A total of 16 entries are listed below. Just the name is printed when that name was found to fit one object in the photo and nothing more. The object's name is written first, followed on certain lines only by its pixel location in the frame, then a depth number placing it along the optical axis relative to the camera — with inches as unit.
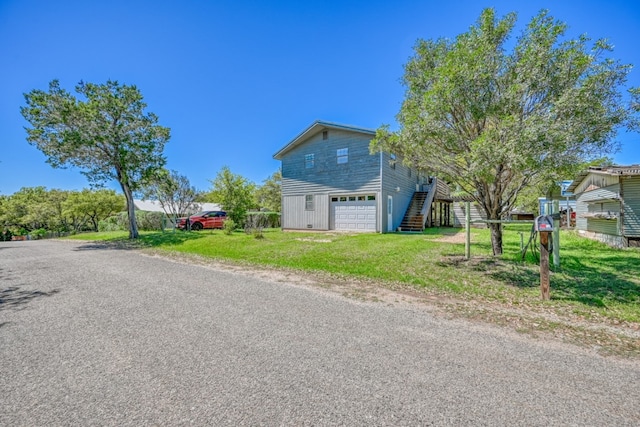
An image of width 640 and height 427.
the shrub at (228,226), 632.4
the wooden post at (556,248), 273.5
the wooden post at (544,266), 185.6
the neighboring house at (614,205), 400.1
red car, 859.4
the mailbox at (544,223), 186.4
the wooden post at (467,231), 320.2
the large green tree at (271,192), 1436.3
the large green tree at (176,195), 1062.4
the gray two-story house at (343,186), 607.8
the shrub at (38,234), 997.2
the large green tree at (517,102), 219.6
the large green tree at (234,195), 722.8
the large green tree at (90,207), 1128.2
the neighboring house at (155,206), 1230.3
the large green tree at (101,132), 539.2
